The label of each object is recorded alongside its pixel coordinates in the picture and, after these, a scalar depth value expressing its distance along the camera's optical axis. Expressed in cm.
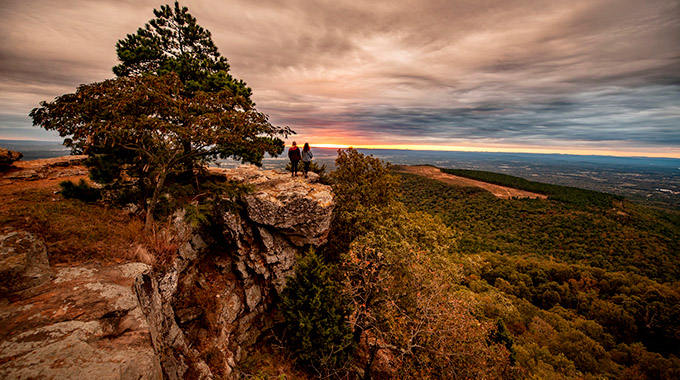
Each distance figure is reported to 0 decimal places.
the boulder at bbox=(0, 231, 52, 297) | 575
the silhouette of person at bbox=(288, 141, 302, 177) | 1672
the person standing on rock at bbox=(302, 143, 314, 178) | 1677
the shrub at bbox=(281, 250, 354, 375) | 1284
